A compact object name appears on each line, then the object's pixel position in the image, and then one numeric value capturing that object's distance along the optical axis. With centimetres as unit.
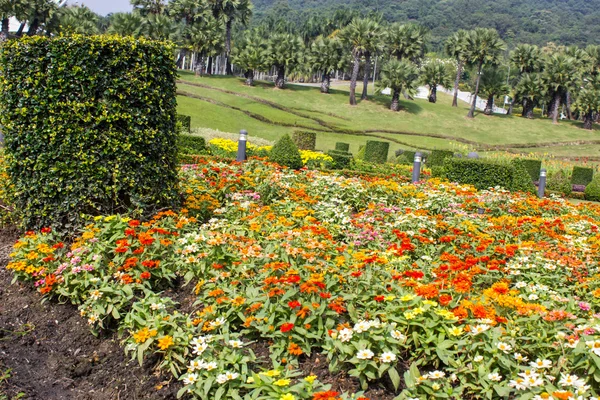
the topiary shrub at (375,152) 2075
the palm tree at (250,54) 4866
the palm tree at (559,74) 5209
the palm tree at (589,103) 5075
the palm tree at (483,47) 5103
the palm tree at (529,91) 5394
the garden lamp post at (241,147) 1151
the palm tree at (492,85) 5159
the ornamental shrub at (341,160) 1712
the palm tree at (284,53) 4880
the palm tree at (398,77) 4634
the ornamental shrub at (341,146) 2338
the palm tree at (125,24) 4100
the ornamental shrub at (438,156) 2236
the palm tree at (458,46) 5219
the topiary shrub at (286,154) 1391
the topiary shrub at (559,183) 1899
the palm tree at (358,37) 4697
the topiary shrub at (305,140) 2312
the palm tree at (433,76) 5766
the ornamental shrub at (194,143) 1694
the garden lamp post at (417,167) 1229
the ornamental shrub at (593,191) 1863
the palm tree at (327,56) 5050
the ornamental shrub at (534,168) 2242
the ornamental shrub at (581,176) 2297
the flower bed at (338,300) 313
